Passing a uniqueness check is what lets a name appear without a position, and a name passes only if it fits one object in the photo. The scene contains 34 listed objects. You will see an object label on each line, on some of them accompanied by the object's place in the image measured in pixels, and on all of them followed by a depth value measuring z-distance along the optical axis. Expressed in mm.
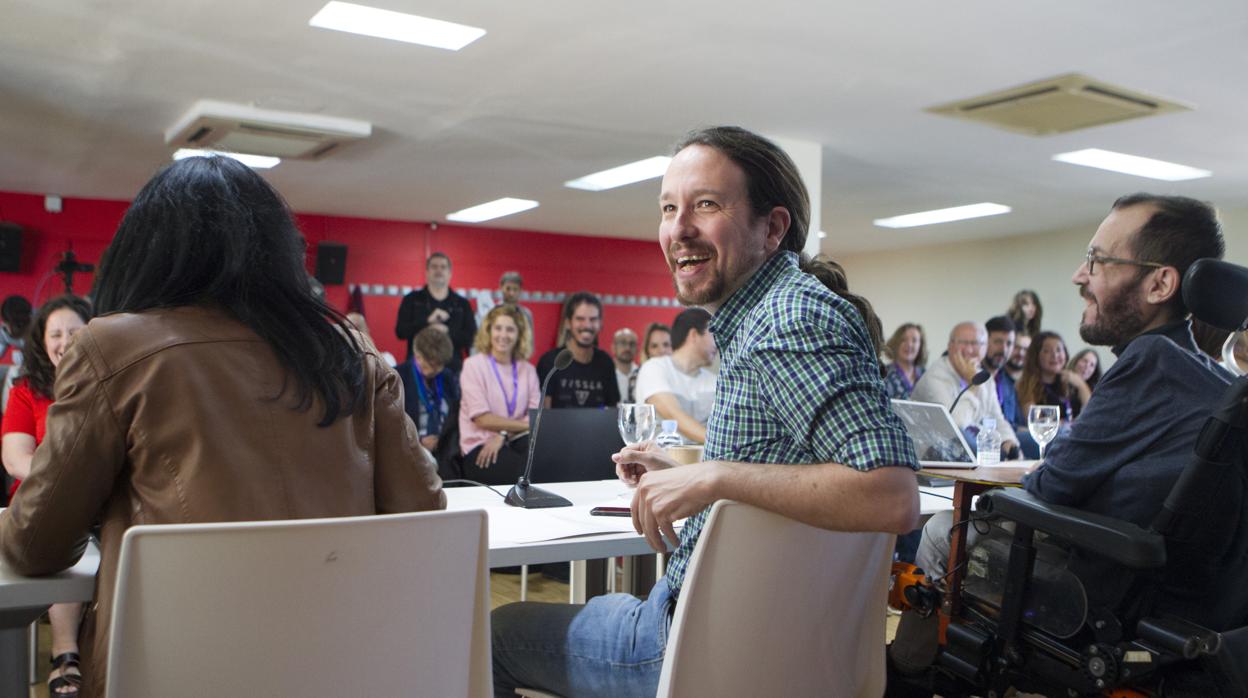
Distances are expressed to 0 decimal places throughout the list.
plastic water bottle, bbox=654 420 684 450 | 2914
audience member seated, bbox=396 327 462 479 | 5336
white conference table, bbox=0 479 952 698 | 1383
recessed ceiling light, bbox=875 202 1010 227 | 9133
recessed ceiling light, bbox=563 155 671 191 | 7273
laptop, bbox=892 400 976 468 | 2812
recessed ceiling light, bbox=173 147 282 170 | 6988
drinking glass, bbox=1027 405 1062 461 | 3008
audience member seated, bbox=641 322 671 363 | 6315
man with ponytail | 1186
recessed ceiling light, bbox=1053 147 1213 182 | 6574
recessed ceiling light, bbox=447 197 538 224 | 9273
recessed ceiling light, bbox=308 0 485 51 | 4066
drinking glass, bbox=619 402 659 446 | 2264
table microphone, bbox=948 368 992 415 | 3629
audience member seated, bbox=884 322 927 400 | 6531
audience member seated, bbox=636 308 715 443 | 4140
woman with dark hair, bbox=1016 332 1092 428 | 6230
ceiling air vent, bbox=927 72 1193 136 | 4859
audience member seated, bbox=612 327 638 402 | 7172
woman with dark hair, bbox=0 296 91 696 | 2959
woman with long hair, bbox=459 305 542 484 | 4543
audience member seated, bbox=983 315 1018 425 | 6164
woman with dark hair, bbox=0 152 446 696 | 1248
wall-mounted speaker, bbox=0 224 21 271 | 8562
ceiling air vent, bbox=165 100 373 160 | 5547
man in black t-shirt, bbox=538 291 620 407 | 5316
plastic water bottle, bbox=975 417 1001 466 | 3211
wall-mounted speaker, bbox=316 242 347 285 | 10031
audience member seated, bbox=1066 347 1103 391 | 7547
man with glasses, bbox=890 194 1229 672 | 1818
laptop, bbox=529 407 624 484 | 3117
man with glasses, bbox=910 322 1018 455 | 5012
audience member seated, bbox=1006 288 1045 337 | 8102
